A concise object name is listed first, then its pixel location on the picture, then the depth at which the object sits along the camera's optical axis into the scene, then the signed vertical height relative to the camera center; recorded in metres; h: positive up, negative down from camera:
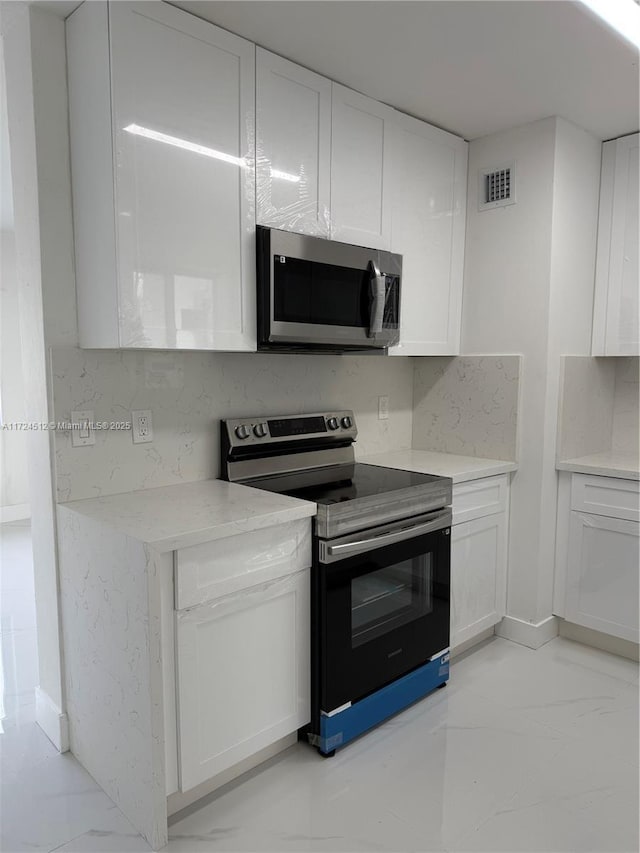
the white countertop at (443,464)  2.64 -0.45
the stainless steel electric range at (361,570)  2.04 -0.73
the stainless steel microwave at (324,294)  2.10 +0.27
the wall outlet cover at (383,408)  3.11 -0.21
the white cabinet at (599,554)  2.67 -0.85
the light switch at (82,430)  2.03 -0.21
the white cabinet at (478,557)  2.64 -0.86
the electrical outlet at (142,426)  2.18 -0.22
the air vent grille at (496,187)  2.83 +0.85
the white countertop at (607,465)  2.65 -0.44
